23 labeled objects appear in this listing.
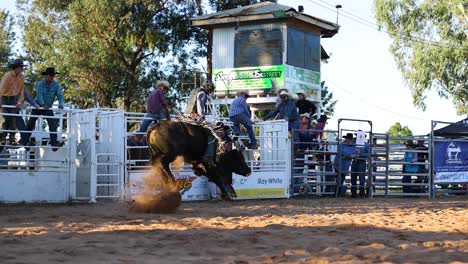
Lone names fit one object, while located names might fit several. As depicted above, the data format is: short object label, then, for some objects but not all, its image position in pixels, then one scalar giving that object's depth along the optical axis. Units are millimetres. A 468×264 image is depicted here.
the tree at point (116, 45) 32625
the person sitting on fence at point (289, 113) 17438
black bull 12234
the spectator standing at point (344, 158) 18219
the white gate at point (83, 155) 13844
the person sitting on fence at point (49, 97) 13883
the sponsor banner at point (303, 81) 27672
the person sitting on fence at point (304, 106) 18750
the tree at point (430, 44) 38250
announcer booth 27656
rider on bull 14347
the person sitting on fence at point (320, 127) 18250
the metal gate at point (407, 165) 18906
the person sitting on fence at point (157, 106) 14156
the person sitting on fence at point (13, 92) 13414
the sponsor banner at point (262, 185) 16188
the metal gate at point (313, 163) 17359
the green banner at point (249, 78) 27516
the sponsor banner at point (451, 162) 19719
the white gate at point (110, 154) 14055
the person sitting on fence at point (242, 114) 15805
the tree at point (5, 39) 45562
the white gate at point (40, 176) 13148
